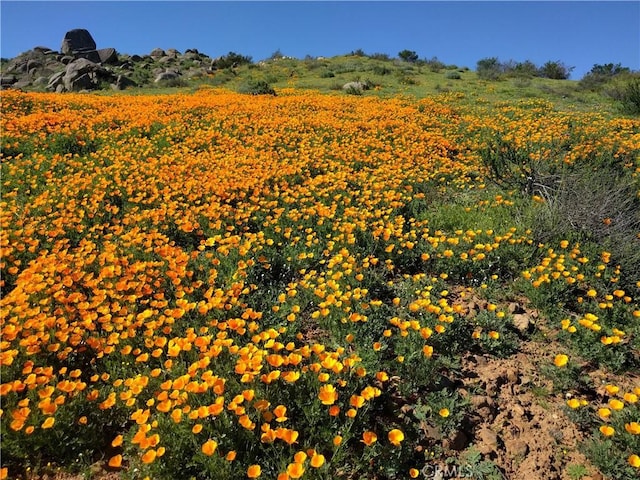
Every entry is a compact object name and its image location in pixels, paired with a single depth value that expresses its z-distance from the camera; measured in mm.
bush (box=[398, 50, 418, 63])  46169
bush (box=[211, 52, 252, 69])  38438
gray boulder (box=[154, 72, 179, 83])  31144
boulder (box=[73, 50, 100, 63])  38138
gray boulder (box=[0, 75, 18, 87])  31725
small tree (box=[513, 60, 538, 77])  33047
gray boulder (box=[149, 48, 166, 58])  44569
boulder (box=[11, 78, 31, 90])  30355
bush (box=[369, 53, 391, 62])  40688
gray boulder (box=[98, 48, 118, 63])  38594
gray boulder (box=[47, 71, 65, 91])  27833
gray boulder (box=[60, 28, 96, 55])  43906
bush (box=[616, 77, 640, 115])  16984
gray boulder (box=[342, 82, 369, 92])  23766
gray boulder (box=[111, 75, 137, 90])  27444
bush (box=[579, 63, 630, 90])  25875
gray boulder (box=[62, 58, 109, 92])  26688
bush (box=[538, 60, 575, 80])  32469
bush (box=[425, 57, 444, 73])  34534
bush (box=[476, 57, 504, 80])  30531
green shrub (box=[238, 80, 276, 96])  22784
